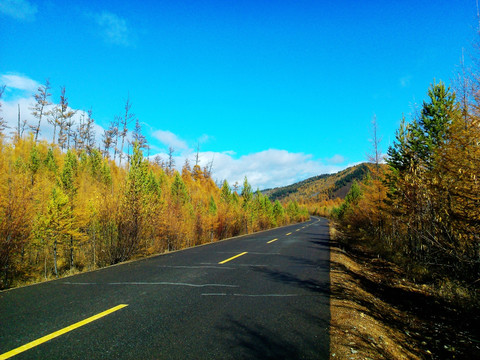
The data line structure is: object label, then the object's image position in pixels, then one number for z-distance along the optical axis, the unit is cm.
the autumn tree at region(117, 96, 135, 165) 3558
